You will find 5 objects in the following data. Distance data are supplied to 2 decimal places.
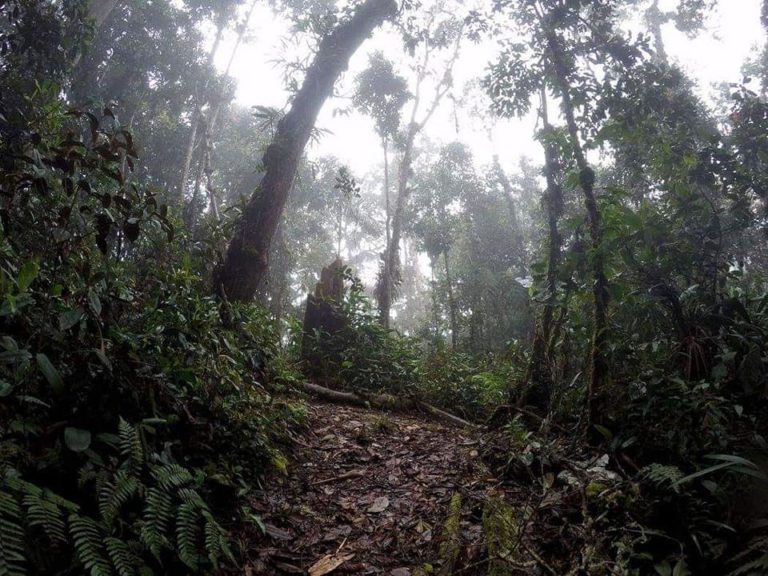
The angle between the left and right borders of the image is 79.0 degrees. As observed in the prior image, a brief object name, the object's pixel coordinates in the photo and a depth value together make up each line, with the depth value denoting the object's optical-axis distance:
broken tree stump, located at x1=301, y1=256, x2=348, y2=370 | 7.14
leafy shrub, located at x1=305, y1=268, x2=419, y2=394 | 6.62
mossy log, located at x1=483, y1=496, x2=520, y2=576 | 2.03
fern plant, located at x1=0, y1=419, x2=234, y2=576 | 1.49
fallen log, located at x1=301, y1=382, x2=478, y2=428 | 6.00
